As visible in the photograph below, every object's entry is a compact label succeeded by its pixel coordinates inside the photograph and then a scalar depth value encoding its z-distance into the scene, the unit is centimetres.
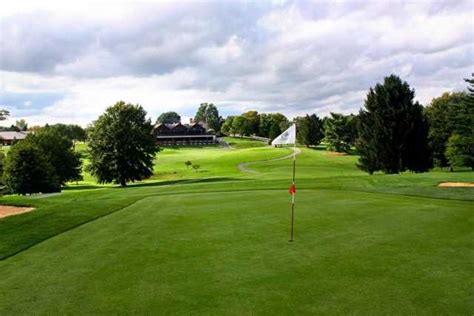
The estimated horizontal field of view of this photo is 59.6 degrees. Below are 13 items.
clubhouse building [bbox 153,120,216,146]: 17512
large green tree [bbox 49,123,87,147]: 15785
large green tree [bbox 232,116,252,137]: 18338
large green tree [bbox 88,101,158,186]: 5450
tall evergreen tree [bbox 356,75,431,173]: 4825
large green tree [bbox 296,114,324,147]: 11675
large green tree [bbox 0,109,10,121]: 5195
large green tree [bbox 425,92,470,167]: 6131
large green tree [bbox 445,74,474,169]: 5878
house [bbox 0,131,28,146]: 16232
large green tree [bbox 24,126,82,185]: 6623
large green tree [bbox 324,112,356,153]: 9875
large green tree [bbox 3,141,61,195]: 5109
